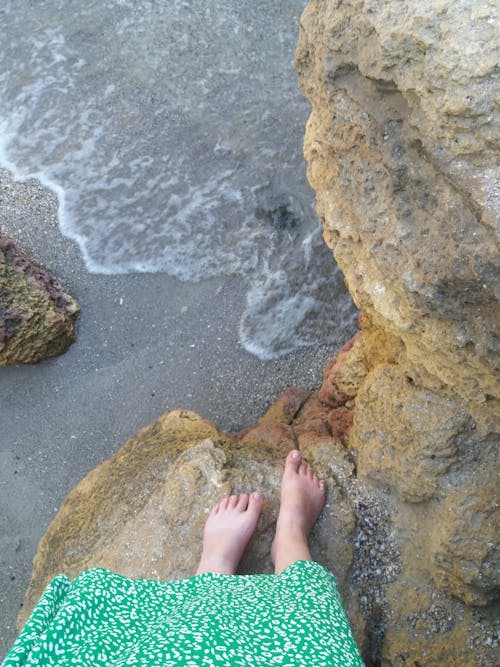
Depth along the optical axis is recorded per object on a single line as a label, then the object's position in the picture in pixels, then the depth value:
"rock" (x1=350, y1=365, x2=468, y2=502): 1.76
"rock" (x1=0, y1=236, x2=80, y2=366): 2.66
